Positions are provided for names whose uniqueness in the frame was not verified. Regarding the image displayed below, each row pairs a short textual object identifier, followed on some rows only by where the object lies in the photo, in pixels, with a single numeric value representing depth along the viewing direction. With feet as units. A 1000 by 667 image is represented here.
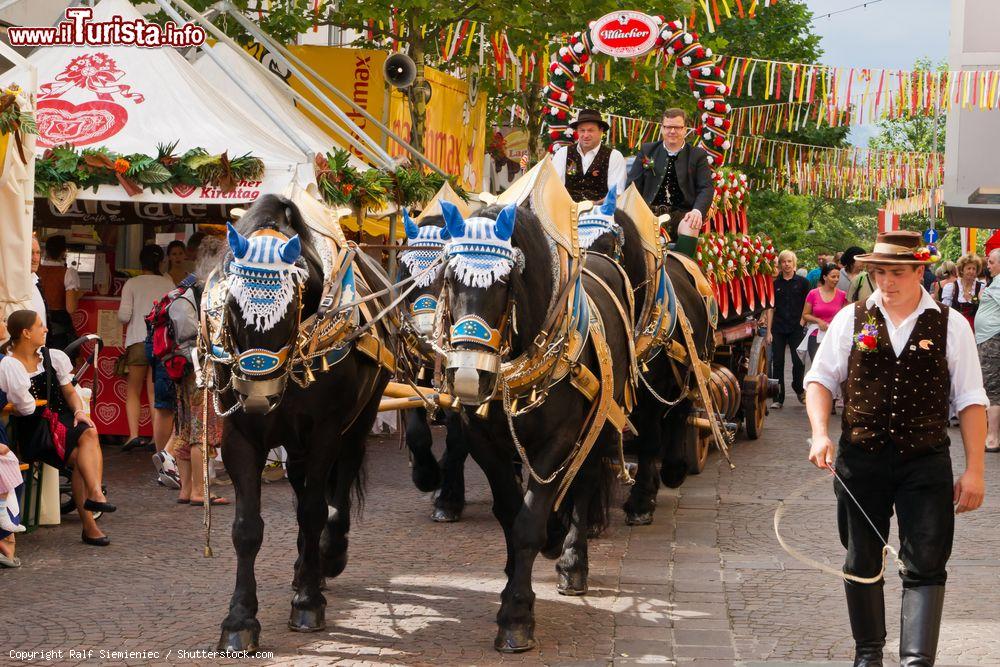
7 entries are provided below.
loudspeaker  49.24
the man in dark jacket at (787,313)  59.00
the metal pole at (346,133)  42.55
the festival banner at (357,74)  55.21
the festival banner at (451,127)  55.83
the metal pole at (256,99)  38.52
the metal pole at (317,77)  47.96
